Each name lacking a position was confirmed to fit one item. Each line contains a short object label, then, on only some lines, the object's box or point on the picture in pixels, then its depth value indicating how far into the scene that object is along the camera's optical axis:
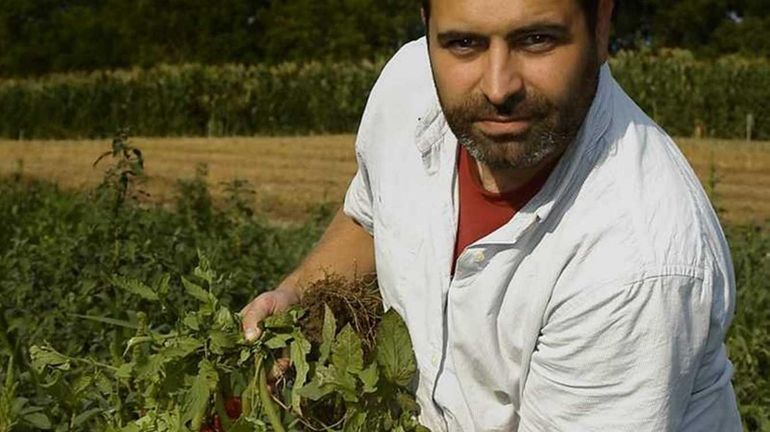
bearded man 2.01
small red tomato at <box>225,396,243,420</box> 2.38
